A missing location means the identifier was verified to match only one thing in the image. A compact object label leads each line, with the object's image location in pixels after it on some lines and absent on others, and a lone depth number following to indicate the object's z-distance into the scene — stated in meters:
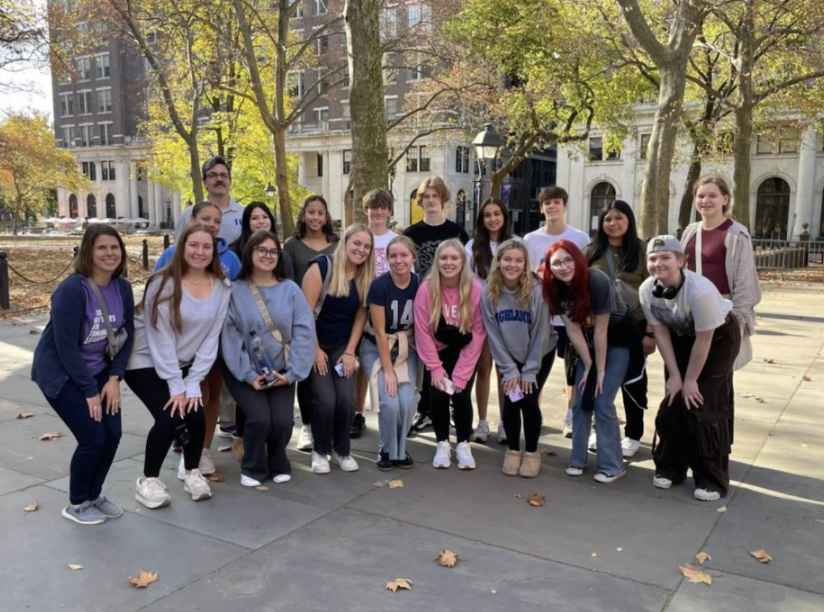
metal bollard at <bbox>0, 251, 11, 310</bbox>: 13.64
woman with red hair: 4.88
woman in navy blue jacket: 4.01
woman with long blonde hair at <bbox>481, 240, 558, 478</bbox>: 5.05
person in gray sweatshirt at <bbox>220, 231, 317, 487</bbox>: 4.88
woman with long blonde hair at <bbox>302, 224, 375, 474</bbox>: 5.22
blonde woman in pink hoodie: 5.22
